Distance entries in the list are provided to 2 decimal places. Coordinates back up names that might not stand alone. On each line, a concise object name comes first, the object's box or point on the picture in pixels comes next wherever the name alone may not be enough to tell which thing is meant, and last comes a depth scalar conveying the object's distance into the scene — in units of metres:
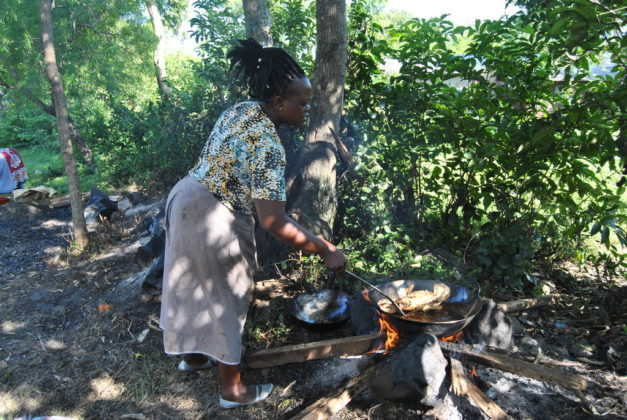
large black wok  2.52
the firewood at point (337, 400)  2.28
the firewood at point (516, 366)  2.21
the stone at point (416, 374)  2.29
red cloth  9.38
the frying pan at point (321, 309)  3.09
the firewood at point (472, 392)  2.25
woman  2.10
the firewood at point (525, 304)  3.27
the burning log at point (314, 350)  2.66
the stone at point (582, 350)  2.97
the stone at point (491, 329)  2.87
